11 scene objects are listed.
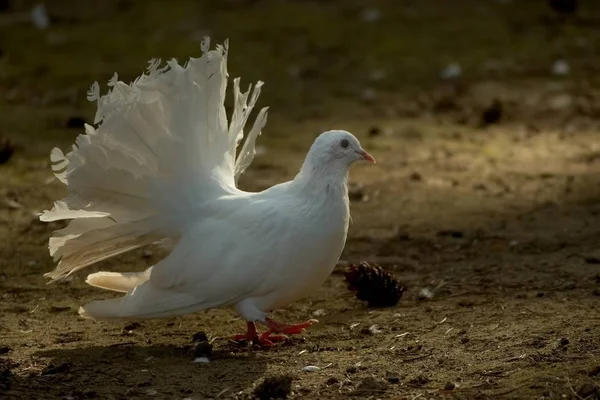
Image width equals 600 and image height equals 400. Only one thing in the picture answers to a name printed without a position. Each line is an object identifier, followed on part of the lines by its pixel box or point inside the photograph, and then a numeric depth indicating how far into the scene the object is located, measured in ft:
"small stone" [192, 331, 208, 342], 35.04
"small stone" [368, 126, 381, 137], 61.46
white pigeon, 33.58
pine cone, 37.76
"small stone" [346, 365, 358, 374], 31.35
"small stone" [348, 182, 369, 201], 51.29
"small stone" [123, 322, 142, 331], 36.73
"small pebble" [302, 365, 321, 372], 31.67
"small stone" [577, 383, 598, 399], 27.99
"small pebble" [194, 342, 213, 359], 32.99
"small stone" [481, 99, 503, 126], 64.23
